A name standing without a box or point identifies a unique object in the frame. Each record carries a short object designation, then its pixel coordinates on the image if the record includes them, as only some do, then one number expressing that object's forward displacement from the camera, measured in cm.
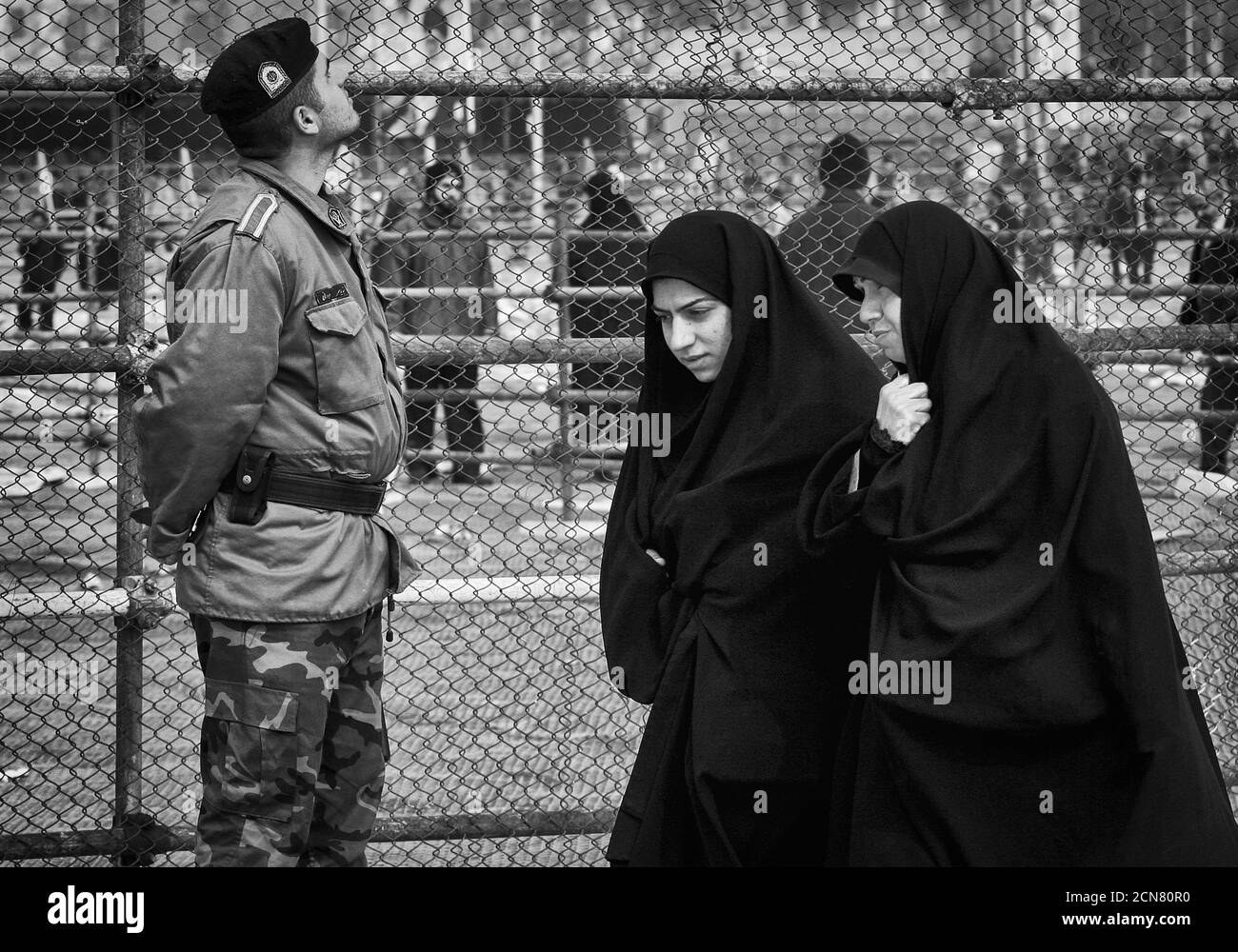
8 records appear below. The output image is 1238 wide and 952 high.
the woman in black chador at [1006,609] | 490
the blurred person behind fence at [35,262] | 1961
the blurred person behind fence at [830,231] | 1066
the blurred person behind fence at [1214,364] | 1442
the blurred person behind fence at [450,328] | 1683
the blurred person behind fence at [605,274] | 1563
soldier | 545
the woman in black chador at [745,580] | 561
